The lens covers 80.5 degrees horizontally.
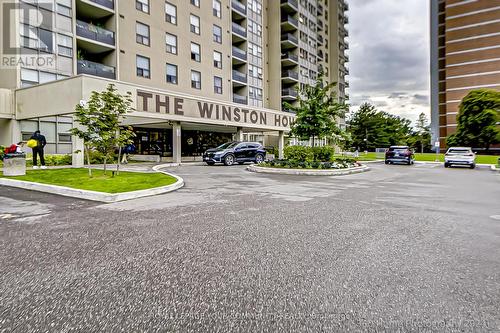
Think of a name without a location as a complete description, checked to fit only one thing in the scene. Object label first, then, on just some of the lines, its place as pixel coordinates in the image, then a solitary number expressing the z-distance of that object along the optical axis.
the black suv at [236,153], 21.70
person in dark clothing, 15.23
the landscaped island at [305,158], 17.97
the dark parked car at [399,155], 28.14
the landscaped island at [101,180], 9.62
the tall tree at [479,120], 45.30
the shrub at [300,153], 18.53
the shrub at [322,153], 18.62
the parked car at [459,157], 23.89
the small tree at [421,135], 83.68
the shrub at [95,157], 20.33
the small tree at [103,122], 11.29
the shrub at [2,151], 17.70
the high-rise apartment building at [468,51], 54.59
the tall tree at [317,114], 18.18
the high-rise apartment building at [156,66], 18.94
